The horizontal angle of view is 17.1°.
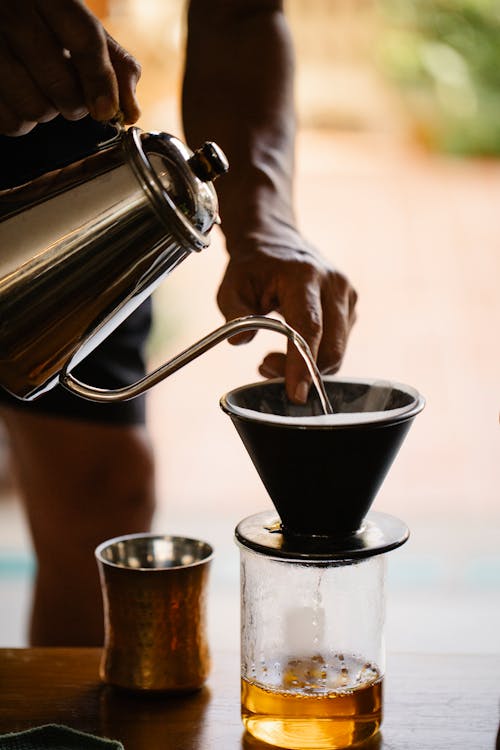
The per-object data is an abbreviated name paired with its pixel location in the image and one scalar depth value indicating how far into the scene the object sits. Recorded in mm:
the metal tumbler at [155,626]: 1010
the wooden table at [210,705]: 970
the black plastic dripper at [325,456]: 924
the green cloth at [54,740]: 942
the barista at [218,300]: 1134
